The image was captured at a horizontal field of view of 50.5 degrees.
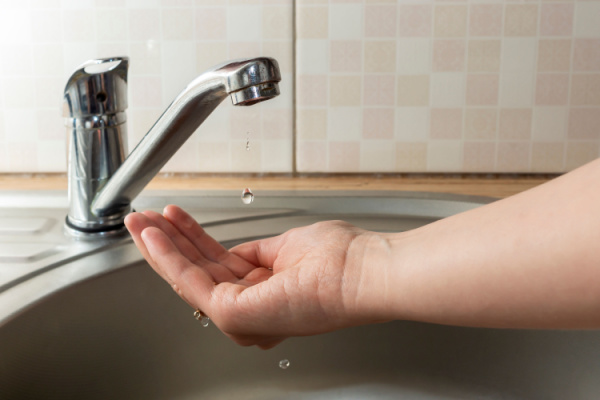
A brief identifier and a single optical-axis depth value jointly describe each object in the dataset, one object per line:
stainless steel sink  0.65
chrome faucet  0.55
